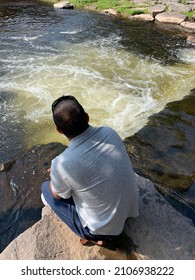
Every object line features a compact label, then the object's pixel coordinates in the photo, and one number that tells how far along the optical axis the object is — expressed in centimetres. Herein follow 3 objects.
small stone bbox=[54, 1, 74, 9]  1920
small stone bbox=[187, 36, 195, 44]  1325
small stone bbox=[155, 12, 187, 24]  1567
